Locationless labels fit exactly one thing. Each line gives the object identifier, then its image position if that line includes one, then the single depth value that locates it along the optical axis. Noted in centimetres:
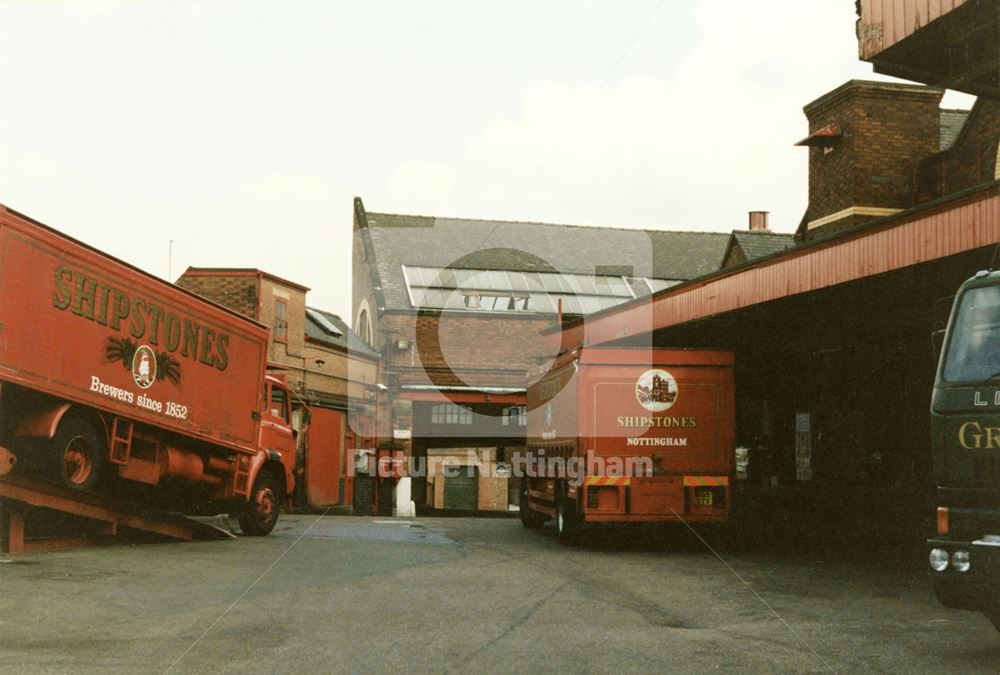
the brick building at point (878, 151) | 2617
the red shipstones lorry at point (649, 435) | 1659
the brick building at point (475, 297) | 3941
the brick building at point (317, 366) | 3453
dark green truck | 737
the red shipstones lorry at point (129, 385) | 1301
